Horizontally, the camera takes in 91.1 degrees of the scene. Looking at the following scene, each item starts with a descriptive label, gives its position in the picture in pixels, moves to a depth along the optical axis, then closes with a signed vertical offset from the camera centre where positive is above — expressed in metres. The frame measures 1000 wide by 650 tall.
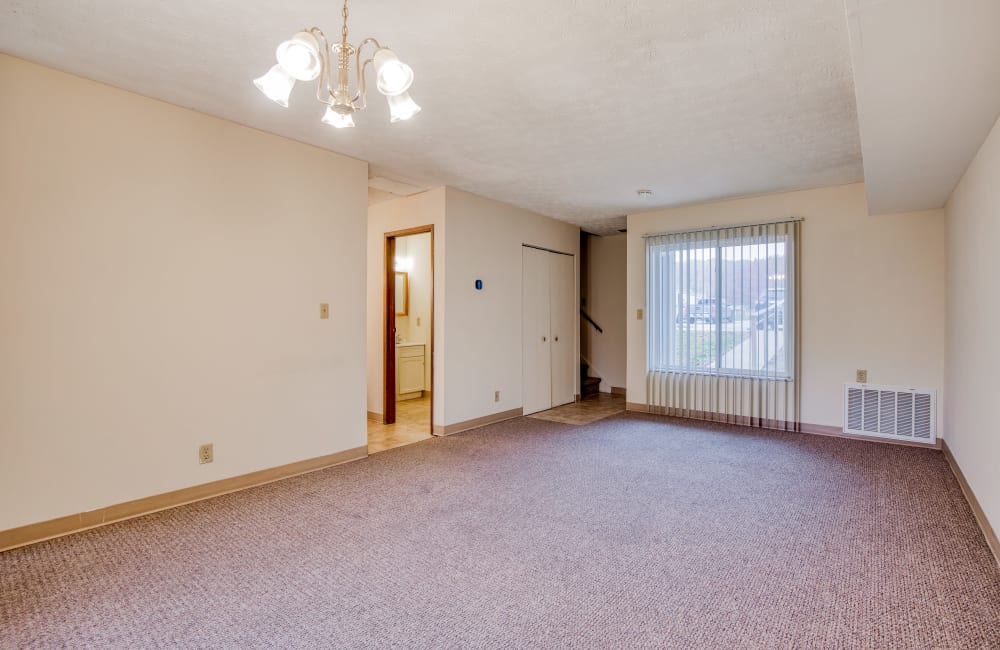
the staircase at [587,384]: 7.24 -0.96
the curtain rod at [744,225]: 4.96 +1.03
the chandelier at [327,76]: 1.69 +0.89
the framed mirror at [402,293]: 7.05 +0.39
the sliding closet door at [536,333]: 5.93 -0.15
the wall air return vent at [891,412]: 4.40 -0.84
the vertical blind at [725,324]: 5.03 -0.03
